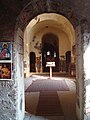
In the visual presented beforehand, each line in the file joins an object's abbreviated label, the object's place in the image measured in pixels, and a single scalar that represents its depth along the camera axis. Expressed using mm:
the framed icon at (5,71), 2153
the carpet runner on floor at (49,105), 2897
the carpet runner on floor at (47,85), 5027
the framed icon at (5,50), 2138
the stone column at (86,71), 2199
